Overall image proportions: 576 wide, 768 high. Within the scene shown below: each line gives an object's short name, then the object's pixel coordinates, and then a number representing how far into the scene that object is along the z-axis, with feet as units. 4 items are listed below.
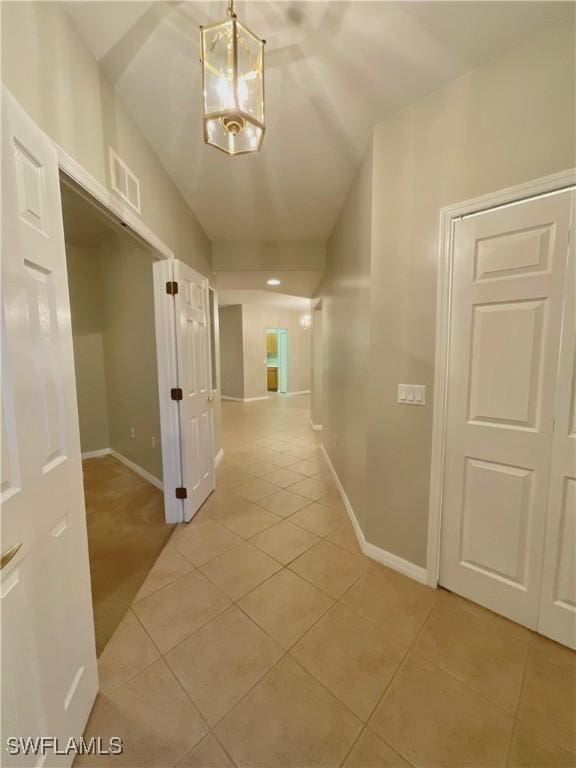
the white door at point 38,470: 2.54
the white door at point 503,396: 4.50
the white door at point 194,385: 7.80
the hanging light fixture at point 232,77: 2.87
